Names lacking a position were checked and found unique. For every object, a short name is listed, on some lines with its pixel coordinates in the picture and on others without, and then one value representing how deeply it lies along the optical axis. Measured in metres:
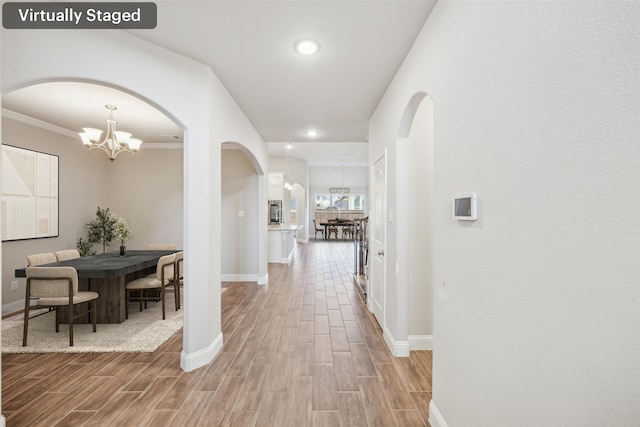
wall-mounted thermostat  1.44
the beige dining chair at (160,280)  3.87
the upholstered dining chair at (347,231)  13.79
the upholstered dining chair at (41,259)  3.70
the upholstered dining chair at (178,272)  4.07
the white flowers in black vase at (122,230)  4.39
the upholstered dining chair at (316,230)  14.18
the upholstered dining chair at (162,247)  5.08
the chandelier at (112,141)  3.75
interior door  3.46
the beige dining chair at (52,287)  3.09
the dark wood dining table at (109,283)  3.57
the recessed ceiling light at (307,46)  2.38
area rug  3.04
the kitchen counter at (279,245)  7.88
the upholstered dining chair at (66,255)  4.12
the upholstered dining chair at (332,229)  13.50
